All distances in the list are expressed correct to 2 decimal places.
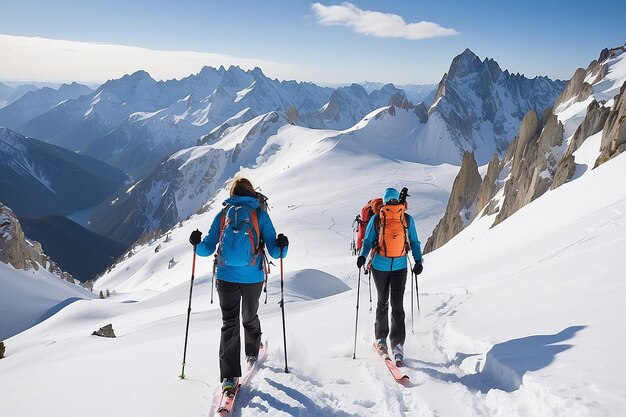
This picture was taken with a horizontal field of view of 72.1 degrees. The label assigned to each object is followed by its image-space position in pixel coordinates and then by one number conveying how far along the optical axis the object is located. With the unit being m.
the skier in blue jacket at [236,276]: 5.57
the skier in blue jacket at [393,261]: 6.55
